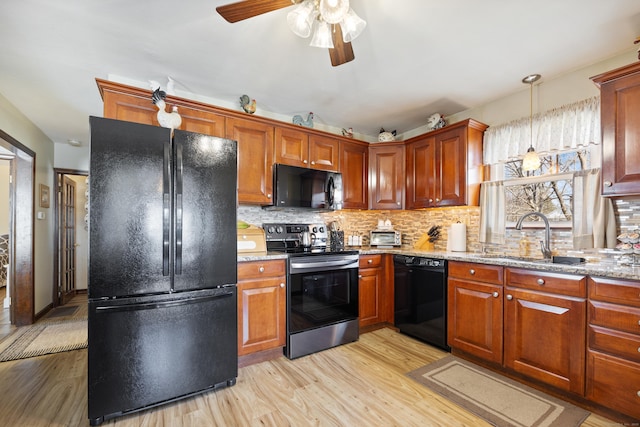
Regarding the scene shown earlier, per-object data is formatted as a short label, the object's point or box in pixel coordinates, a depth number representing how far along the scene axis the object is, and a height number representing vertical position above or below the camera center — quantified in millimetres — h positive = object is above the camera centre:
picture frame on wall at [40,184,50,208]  3854 +237
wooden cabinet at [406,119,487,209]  2949 +522
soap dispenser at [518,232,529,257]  2691 -312
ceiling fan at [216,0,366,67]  1401 +1015
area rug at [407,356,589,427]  1754 -1275
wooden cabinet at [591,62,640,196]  1883 +576
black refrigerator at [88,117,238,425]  1717 -351
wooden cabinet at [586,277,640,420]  1641 -791
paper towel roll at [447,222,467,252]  3086 -268
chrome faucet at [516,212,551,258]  2376 -199
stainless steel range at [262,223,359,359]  2572 -827
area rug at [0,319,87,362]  2697 -1336
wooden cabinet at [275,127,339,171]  3014 +714
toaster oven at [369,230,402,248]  3600 -327
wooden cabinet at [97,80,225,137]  2248 +879
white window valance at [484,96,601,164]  2301 +733
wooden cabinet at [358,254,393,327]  3102 -871
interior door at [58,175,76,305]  4449 -477
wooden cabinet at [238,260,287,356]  2359 -792
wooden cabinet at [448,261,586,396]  1887 -815
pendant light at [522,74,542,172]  2474 +488
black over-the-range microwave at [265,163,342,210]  2930 +275
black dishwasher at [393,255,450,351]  2711 -862
